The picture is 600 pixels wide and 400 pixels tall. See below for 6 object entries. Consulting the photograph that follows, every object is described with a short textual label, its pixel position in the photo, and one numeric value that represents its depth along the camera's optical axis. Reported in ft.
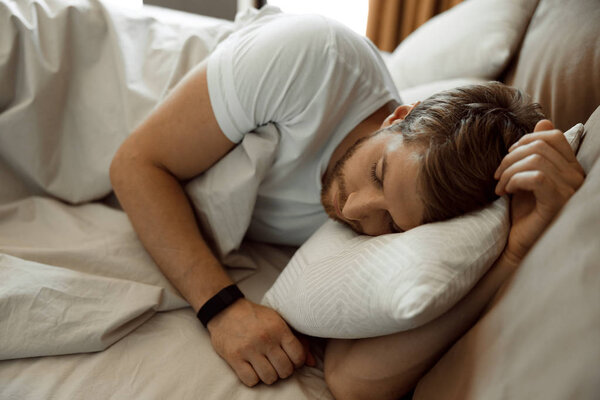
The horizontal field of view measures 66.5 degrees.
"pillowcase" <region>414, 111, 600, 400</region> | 1.43
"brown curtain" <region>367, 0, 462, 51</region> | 7.40
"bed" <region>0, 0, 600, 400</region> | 1.67
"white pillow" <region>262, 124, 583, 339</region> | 1.81
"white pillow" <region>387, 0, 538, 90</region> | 3.90
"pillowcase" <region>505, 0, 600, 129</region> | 3.12
